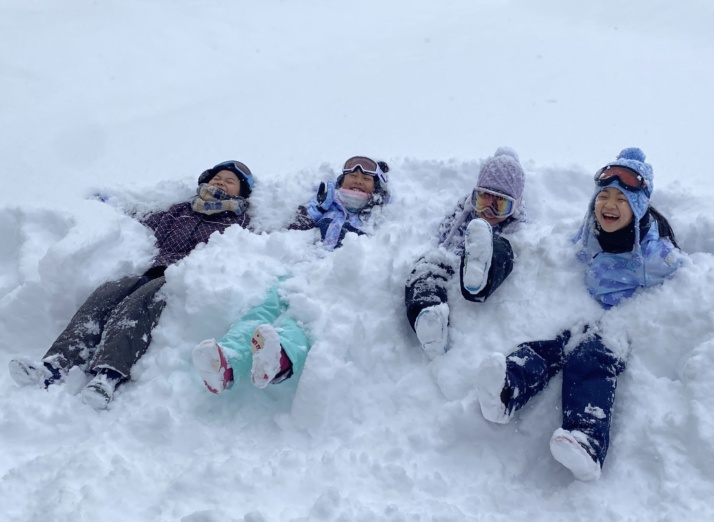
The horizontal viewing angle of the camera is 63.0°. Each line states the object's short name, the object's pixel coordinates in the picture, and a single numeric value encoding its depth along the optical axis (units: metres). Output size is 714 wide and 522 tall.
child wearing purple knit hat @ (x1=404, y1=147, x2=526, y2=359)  2.55
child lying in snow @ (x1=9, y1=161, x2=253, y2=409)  2.65
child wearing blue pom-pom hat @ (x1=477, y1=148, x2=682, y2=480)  2.13
